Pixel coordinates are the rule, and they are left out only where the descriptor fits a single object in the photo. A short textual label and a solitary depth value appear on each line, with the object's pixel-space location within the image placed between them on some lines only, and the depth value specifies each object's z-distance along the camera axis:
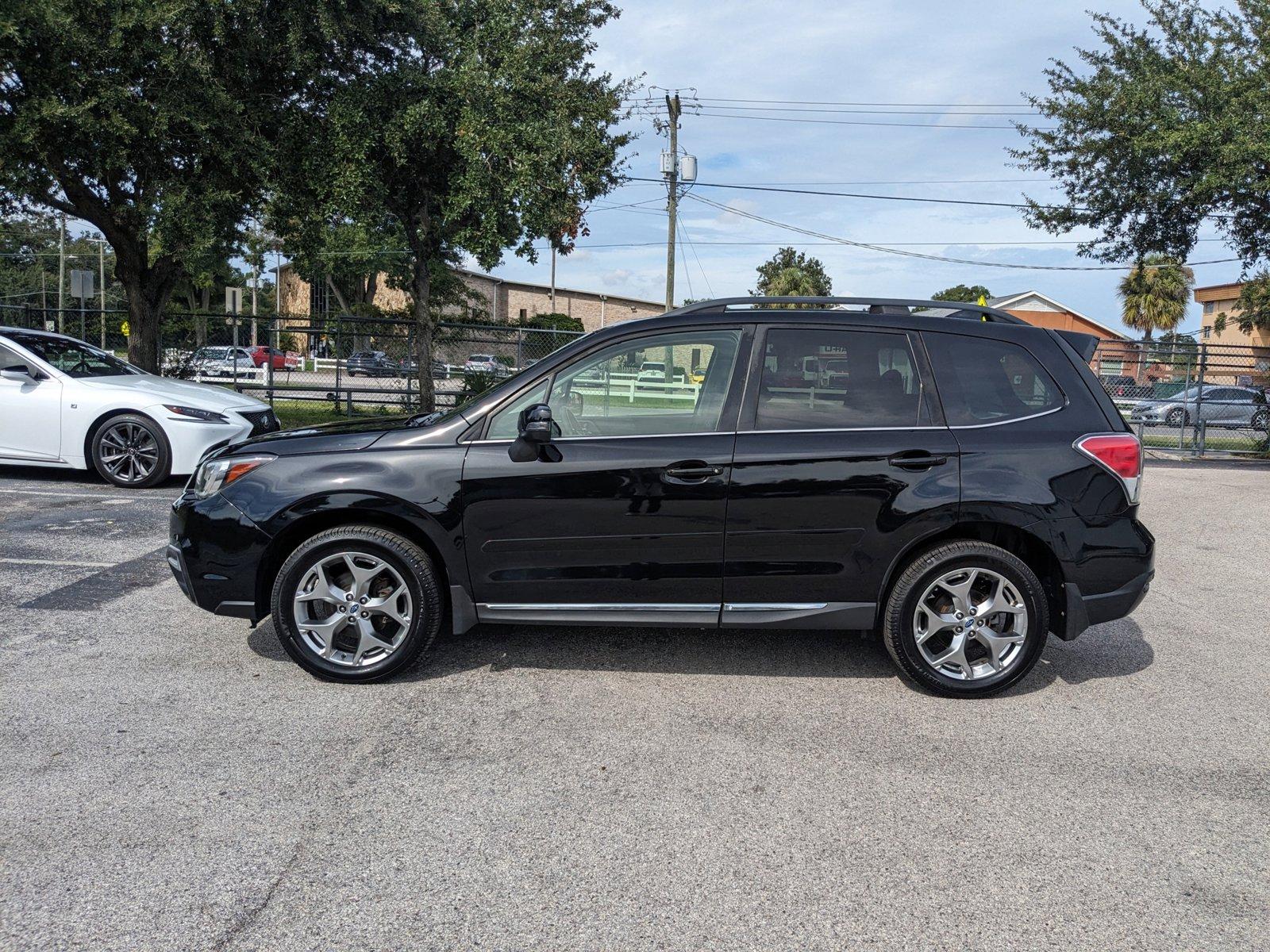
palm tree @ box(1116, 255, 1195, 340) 43.66
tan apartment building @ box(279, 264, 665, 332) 63.59
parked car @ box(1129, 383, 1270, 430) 18.81
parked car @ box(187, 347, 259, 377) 18.03
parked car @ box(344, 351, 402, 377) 17.70
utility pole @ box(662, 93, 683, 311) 26.74
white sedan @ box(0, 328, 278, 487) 9.58
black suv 4.49
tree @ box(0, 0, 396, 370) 12.41
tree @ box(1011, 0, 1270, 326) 15.38
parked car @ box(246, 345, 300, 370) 17.38
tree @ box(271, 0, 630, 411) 15.20
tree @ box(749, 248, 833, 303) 61.59
